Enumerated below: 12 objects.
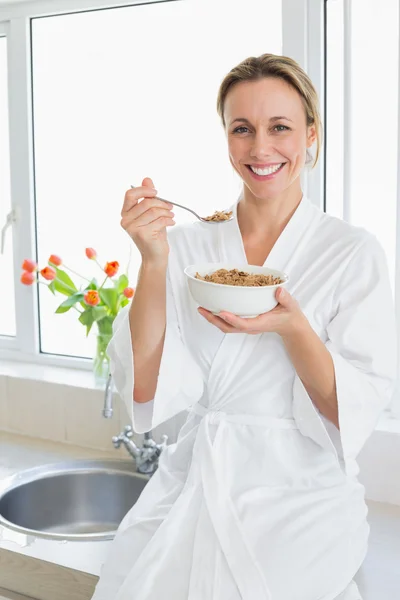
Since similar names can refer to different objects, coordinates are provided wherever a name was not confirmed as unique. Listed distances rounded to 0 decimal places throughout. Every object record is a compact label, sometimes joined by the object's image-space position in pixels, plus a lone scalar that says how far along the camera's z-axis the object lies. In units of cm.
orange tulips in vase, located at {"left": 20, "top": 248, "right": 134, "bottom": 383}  222
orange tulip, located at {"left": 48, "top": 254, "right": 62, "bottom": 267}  232
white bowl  117
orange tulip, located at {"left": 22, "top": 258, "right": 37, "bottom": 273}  236
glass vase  227
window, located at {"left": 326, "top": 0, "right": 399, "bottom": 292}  189
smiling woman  128
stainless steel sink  209
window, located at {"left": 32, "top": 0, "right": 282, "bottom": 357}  225
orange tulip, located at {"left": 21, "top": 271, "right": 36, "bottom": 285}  233
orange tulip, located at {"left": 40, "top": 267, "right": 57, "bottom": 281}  227
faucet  206
